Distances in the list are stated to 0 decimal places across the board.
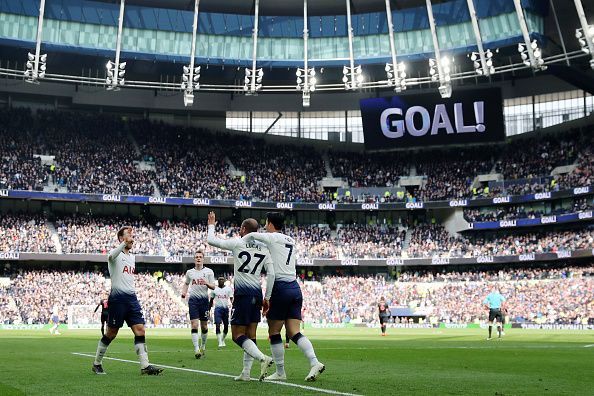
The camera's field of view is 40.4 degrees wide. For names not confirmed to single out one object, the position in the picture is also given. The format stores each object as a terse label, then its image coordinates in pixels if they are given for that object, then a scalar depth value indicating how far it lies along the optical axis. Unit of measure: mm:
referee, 34000
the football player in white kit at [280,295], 13570
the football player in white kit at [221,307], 25984
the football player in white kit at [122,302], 14609
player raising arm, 13328
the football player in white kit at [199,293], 21719
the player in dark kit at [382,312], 41688
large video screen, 70125
